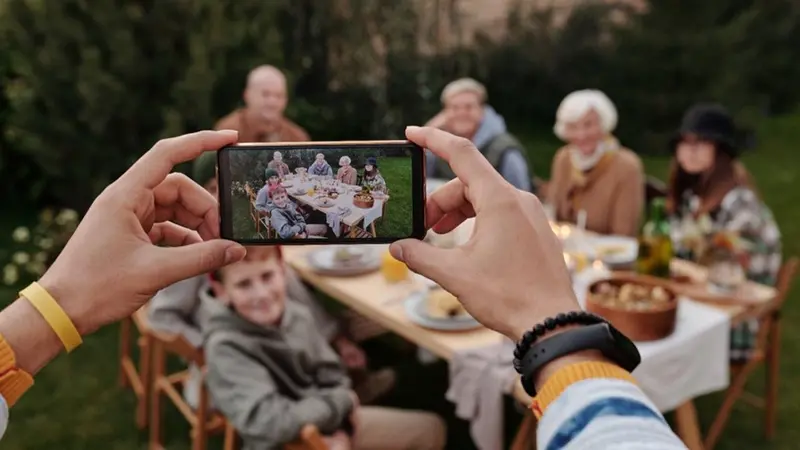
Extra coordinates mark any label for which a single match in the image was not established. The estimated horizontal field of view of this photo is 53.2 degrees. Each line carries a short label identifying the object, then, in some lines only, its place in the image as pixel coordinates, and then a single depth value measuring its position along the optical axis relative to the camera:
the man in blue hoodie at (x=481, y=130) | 4.02
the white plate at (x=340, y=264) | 2.96
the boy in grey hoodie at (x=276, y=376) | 2.19
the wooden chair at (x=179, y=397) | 2.49
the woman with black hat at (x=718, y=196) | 3.10
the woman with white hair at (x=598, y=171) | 3.70
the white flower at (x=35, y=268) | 4.91
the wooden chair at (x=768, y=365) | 2.81
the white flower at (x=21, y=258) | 4.86
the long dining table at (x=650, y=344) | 2.26
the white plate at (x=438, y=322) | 2.43
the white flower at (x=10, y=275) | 4.83
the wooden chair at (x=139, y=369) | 3.18
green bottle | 2.78
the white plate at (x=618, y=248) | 2.99
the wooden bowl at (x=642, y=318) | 2.24
